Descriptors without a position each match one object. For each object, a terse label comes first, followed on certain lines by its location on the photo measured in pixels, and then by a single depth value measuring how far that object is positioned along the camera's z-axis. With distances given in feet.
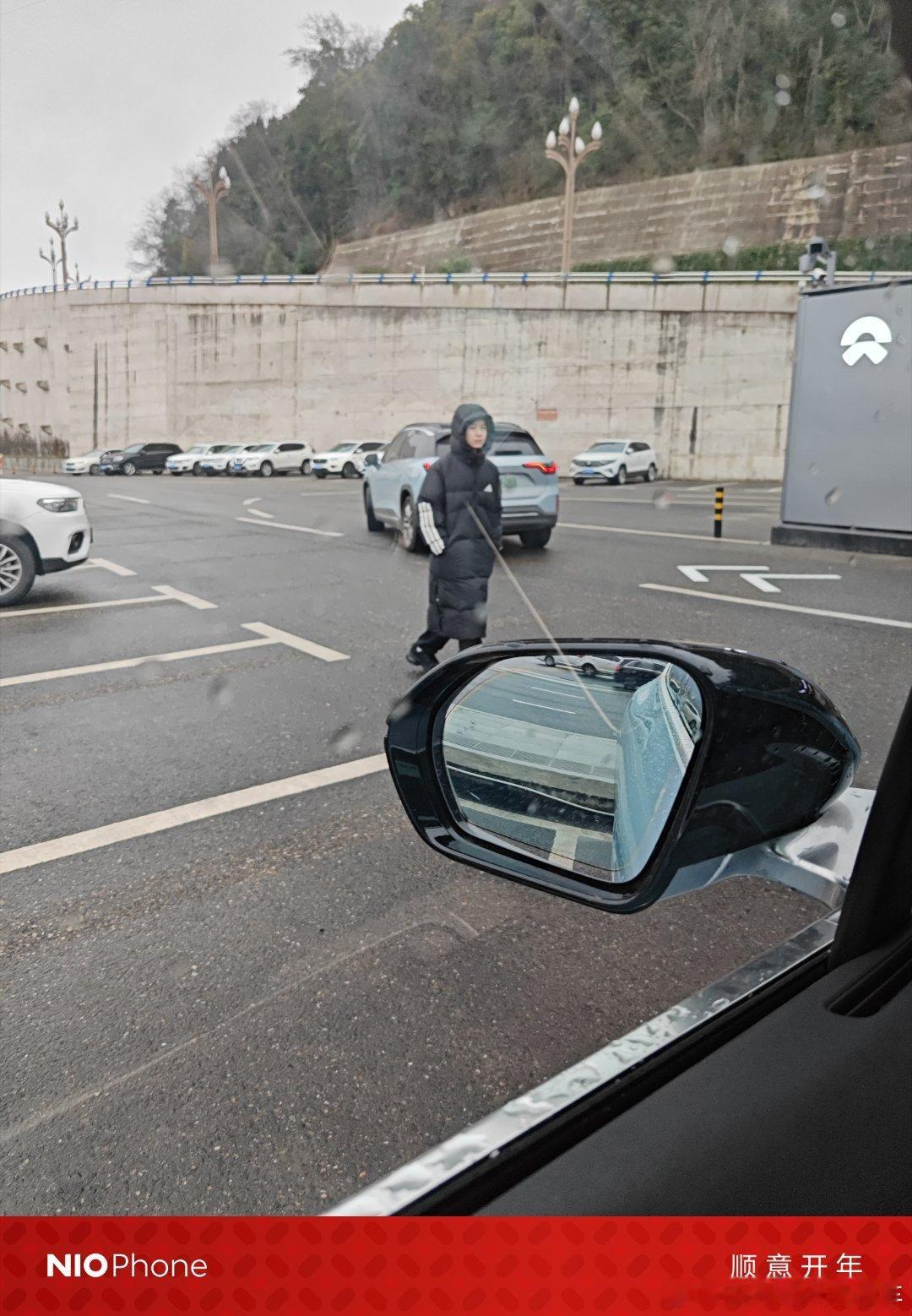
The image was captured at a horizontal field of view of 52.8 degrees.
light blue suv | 37.68
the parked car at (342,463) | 118.93
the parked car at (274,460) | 128.67
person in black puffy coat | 18.78
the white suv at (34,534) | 27.58
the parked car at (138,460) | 146.61
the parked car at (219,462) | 132.77
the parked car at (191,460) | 136.41
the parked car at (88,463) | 147.64
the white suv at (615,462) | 101.19
